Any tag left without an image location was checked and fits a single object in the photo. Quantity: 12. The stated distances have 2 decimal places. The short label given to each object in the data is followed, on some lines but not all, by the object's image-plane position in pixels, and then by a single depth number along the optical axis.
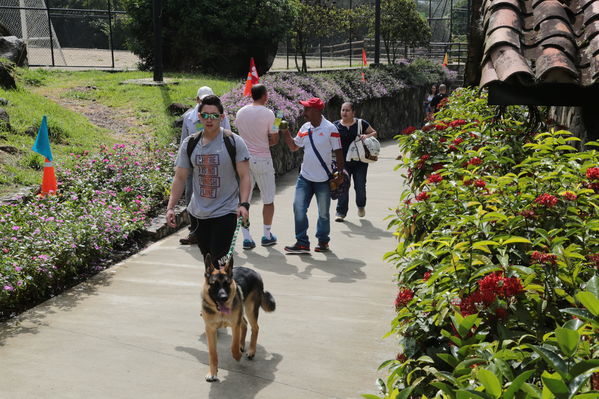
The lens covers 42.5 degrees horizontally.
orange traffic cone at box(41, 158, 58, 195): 8.88
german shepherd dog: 5.32
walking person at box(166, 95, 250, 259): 6.33
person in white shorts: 8.92
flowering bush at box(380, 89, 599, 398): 2.44
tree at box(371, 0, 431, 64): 31.64
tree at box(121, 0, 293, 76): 22.48
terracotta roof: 4.52
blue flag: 8.85
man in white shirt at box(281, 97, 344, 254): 9.02
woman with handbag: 10.54
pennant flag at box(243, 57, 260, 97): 13.55
